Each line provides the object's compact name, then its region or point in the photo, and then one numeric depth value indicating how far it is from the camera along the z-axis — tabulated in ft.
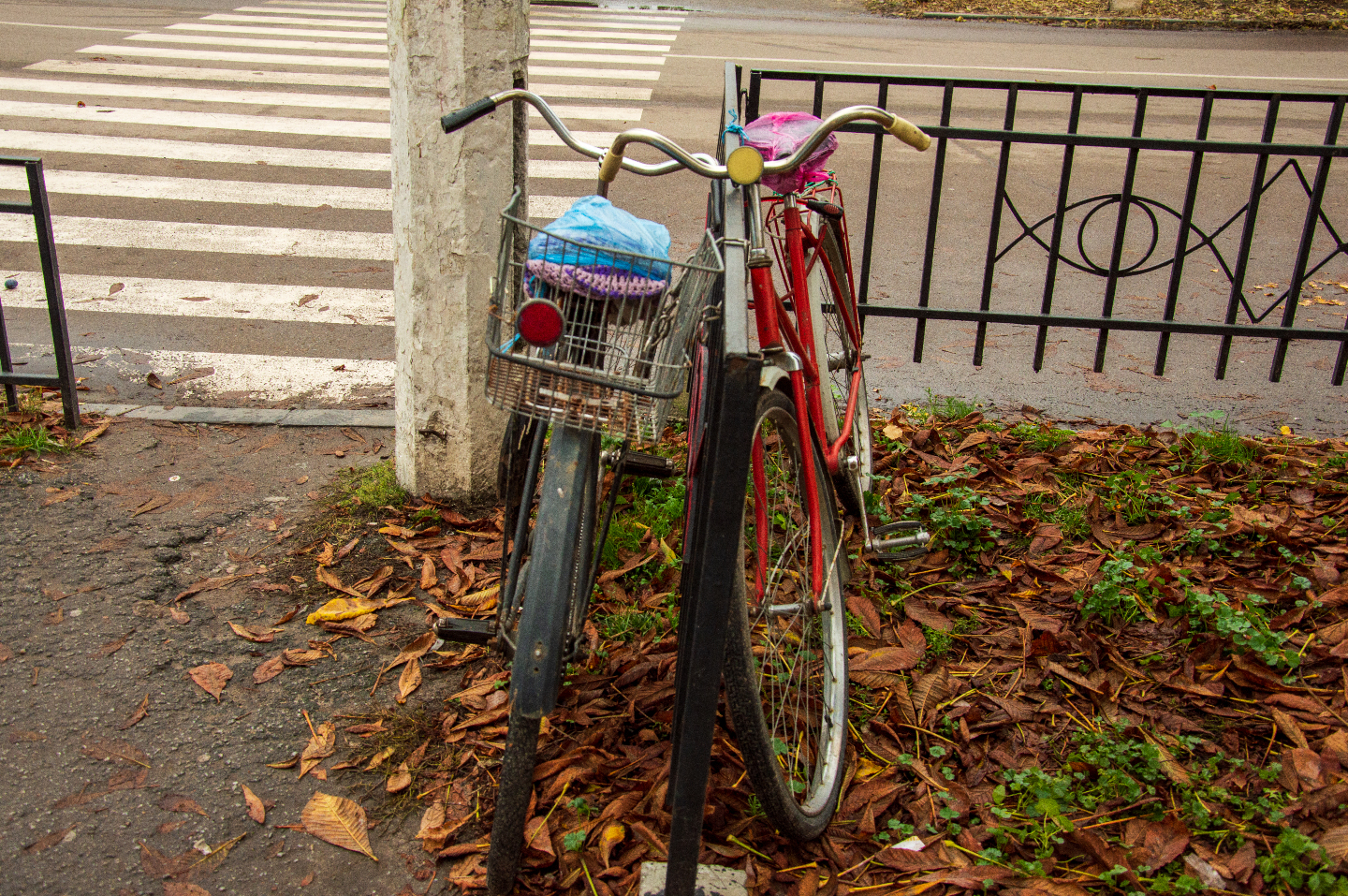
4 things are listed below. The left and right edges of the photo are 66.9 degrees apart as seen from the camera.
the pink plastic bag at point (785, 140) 9.41
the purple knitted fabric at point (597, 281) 6.98
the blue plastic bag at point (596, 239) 6.96
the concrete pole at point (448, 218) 10.90
